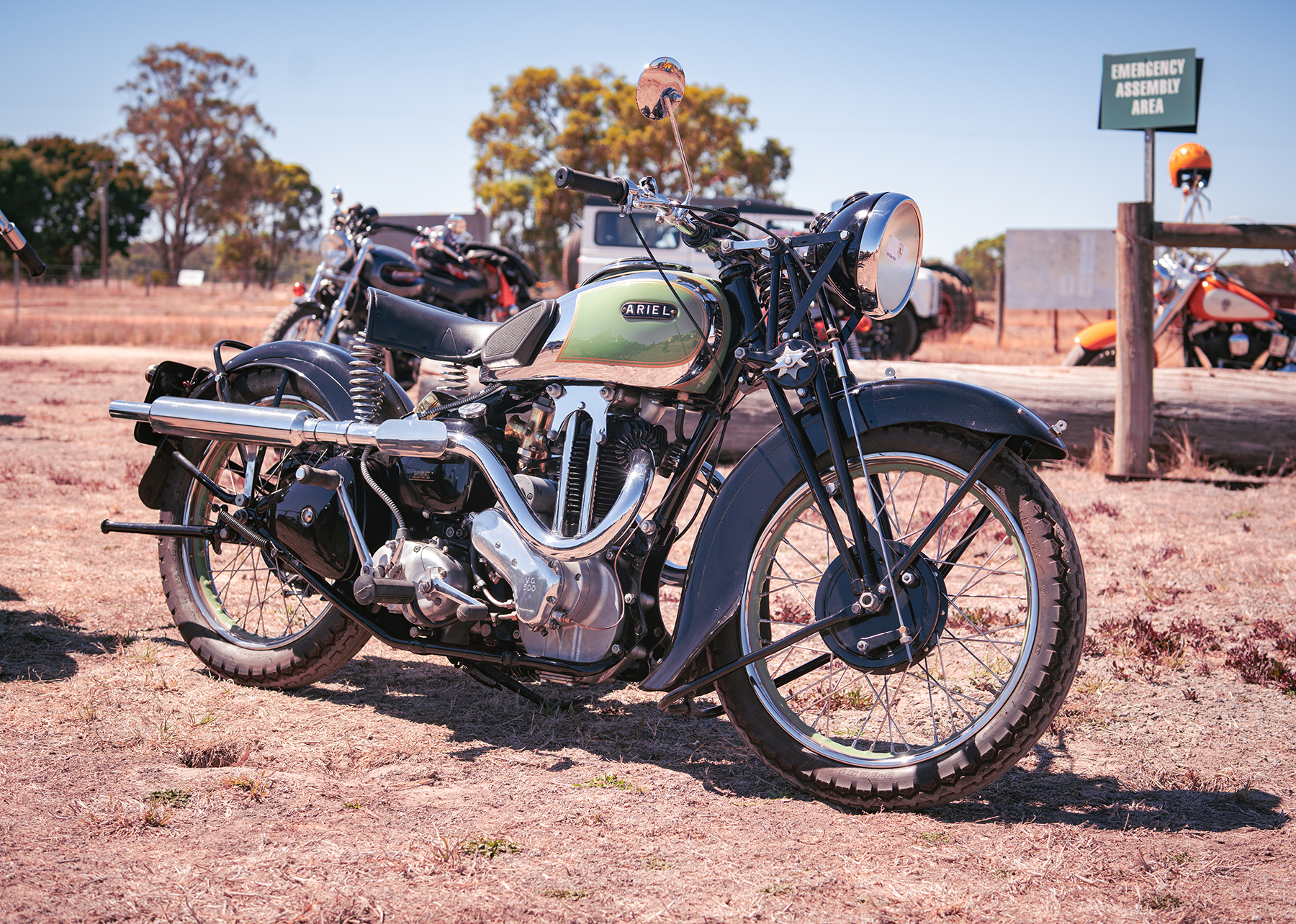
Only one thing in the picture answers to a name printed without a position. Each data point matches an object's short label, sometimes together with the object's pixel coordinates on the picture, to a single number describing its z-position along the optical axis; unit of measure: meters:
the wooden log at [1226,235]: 6.70
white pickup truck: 14.16
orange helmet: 8.69
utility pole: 44.72
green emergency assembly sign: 7.24
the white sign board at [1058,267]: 17.30
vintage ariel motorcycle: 2.54
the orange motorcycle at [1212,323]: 9.41
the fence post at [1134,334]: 6.89
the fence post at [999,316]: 20.48
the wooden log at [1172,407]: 7.23
